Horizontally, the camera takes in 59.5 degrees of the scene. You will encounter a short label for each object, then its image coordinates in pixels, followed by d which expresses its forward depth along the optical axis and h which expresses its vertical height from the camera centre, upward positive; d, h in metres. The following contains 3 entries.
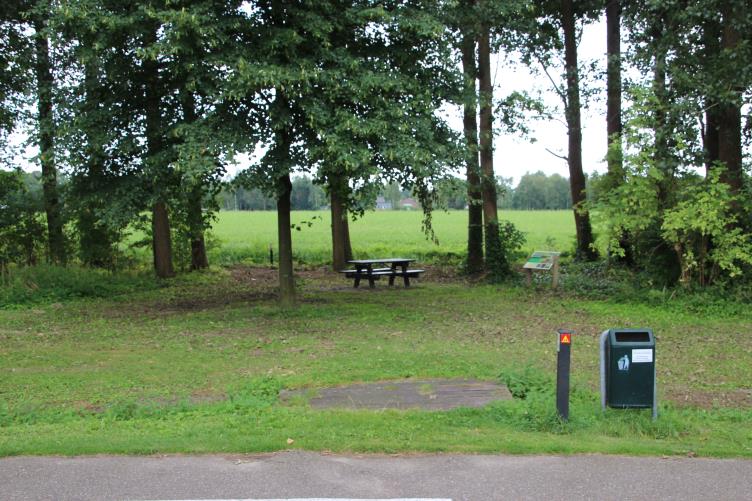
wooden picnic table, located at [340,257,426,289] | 16.55 -1.38
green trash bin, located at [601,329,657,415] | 5.84 -1.45
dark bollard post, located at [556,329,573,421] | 5.76 -1.43
